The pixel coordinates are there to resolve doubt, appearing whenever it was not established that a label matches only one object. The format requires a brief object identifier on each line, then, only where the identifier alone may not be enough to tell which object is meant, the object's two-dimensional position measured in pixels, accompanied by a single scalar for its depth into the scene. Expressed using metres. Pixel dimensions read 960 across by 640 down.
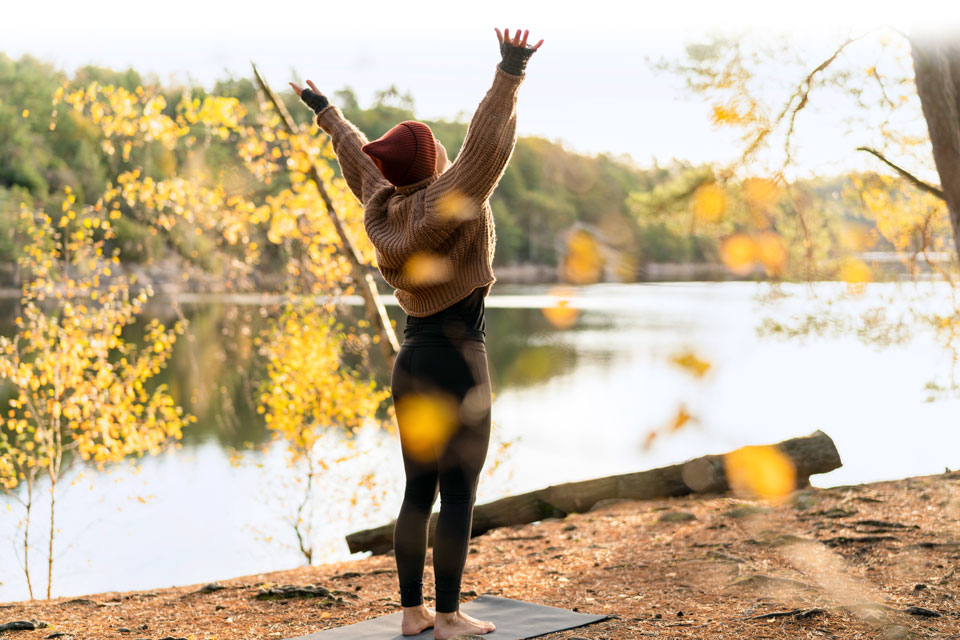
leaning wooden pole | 6.63
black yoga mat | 2.99
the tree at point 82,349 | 8.00
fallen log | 6.32
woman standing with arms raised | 2.64
